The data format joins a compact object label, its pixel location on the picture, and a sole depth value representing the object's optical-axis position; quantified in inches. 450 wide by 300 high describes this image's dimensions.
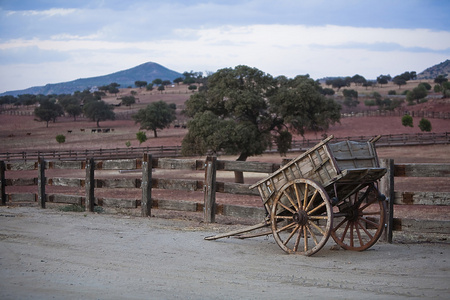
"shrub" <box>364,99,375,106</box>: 4591.5
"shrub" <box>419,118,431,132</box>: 2822.3
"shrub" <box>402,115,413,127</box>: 2977.4
